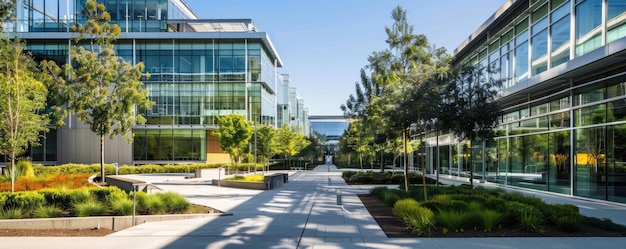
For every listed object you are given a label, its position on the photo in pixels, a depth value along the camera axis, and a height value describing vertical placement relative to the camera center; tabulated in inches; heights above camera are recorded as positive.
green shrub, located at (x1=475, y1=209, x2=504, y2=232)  409.7 -77.5
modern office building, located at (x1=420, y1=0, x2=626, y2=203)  644.1 +60.7
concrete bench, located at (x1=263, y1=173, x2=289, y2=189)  956.1 -103.4
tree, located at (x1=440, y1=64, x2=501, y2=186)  677.3 +42.2
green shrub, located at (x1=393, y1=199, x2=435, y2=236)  401.4 -77.6
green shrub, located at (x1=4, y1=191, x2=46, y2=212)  484.7 -72.1
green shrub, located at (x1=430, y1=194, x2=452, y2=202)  521.3 -75.5
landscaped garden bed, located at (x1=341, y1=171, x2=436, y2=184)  1087.6 -109.7
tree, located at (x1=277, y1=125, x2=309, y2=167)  2114.2 -36.7
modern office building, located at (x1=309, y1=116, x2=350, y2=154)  5636.8 +88.0
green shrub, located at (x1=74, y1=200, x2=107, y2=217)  480.4 -80.1
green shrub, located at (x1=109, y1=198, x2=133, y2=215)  489.4 -78.7
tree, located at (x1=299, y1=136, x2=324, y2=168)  2607.5 -99.8
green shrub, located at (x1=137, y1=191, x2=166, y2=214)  514.2 -80.5
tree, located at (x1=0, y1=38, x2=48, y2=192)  642.8 +54.2
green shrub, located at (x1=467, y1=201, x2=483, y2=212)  450.7 -74.2
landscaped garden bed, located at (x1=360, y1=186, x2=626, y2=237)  403.9 -80.7
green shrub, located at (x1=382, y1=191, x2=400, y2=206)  607.2 -87.7
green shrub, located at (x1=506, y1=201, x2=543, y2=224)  415.2 -74.6
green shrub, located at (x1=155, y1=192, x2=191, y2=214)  531.2 -81.8
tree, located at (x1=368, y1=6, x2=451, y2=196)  749.7 +158.1
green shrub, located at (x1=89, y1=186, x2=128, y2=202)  526.6 -69.9
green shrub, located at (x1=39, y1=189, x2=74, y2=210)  517.3 -73.3
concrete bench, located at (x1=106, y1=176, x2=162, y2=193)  631.9 -86.0
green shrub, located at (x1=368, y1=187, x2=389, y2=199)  710.8 -95.5
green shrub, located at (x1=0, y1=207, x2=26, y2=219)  464.8 -81.7
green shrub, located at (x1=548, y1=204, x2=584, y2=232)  408.8 -77.7
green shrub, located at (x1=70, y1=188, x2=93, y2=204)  518.3 -71.4
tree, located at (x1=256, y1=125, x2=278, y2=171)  1548.0 -26.5
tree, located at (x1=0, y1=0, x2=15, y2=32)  696.4 +192.8
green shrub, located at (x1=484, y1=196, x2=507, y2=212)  459.2 -75.1
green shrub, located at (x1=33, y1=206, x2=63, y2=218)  473.4 -82.0
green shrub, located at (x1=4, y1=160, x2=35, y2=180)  862.8 -71.3
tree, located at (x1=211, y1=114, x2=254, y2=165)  1258.0 +6.2
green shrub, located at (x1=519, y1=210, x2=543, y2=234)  403.5 -80.4
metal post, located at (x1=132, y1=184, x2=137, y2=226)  465.9 -74.3
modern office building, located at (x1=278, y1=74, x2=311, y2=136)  2743.6 +191.4
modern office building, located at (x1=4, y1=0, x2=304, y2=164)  1845.5 +249.3
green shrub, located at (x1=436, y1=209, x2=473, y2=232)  410.3 -78.5
